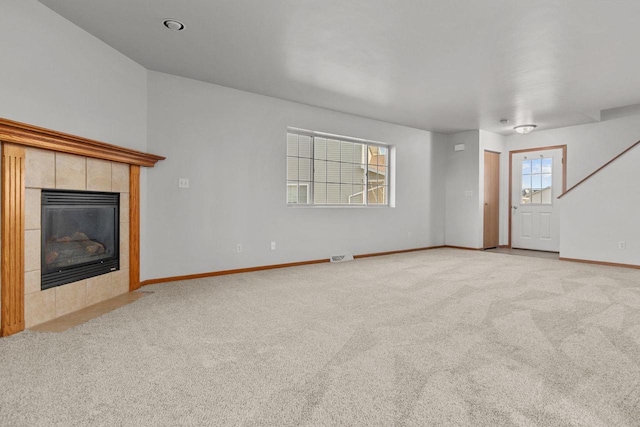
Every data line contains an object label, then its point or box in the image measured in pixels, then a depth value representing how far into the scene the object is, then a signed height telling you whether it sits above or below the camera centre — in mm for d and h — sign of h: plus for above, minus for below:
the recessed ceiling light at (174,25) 2964 +1602
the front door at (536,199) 6977 +256
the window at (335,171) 5488 +675
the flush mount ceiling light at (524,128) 6539 +1573
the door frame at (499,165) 7266 +997
